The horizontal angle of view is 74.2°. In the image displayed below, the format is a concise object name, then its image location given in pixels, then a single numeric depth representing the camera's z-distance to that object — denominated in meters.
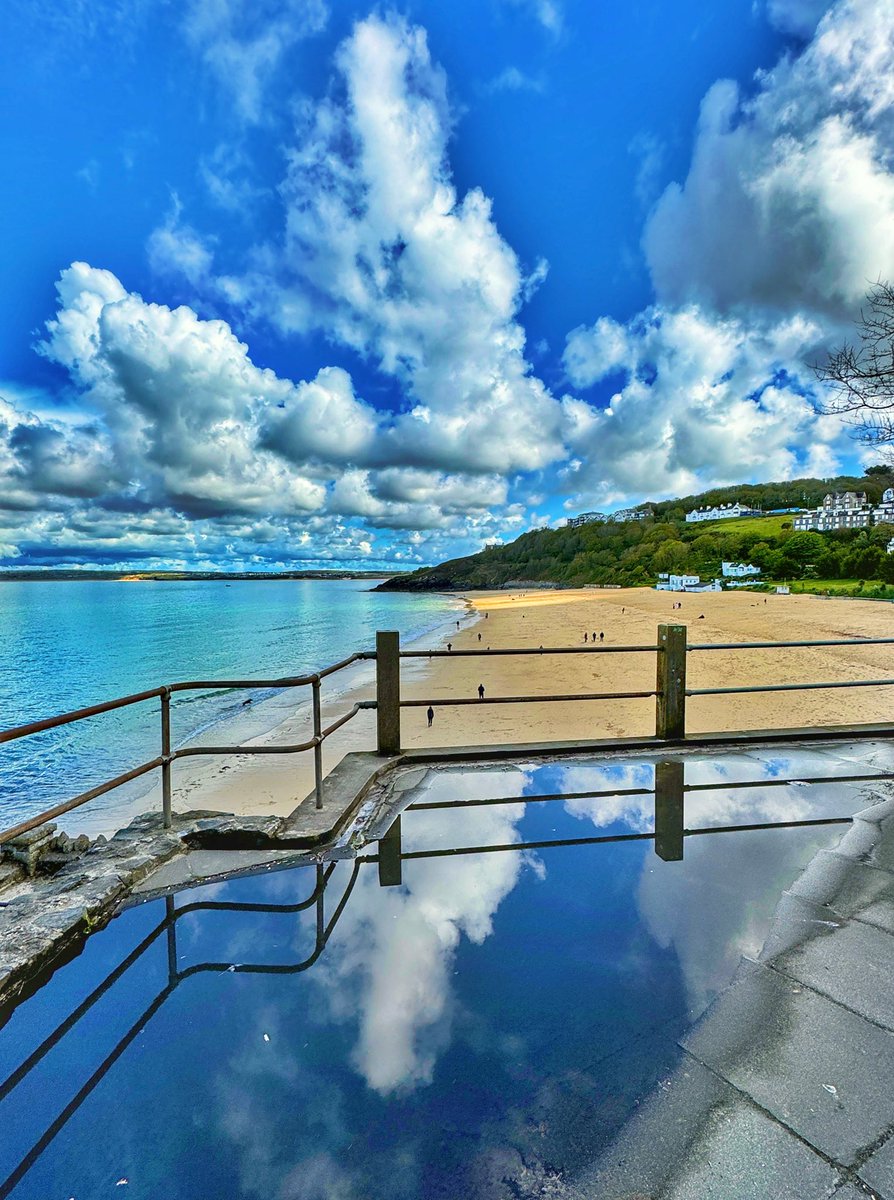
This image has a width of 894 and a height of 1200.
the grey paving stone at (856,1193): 1.41
